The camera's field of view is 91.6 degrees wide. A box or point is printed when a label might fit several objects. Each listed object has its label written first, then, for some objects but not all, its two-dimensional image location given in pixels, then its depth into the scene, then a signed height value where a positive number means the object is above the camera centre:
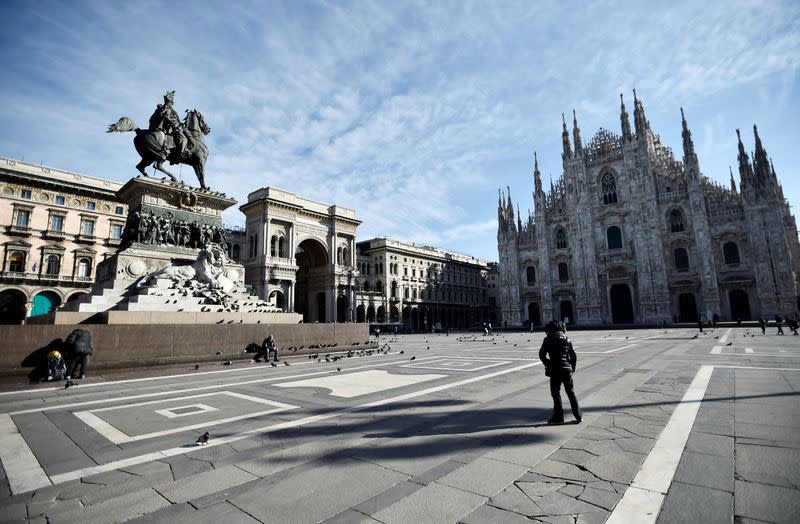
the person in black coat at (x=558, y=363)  5.07 -0.56
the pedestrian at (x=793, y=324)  22.80 -0.41
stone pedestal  11.91 +2.04
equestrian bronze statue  14.88 +7.41
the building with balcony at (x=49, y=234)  35.78 +9.26
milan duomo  39.59 +9.14
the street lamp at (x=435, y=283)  71.31 +7.25
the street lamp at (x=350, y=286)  49.75 +4.90
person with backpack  8.79 -0.82
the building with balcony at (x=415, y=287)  62.75 +6.42
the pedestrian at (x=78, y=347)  8.98 -0.42
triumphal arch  43.59 +8.84
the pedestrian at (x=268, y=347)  12.89 -0.70
